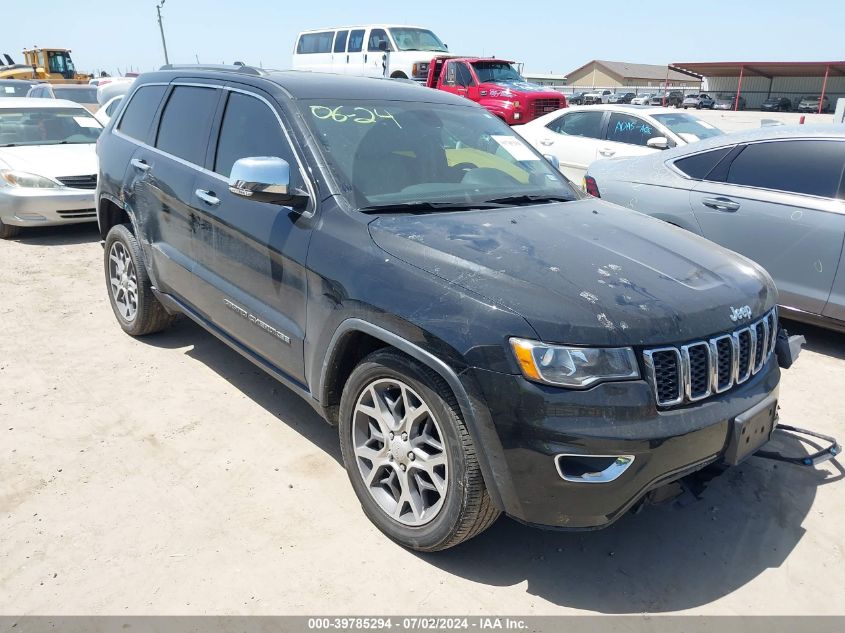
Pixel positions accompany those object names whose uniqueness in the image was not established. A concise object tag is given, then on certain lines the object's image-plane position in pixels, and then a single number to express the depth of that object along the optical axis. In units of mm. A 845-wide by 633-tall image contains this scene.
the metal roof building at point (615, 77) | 83438
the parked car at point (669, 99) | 49531
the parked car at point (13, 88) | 17328
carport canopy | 48562
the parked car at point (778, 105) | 50406
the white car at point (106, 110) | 11508
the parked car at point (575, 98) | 45647
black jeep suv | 2398
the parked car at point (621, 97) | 50531
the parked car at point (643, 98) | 49138
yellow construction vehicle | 31219
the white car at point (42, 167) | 7812
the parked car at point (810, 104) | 46847
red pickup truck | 15781
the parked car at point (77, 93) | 15842
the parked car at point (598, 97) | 45662
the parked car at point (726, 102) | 52156
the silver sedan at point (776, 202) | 4820
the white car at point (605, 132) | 8867
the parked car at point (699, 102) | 51909
